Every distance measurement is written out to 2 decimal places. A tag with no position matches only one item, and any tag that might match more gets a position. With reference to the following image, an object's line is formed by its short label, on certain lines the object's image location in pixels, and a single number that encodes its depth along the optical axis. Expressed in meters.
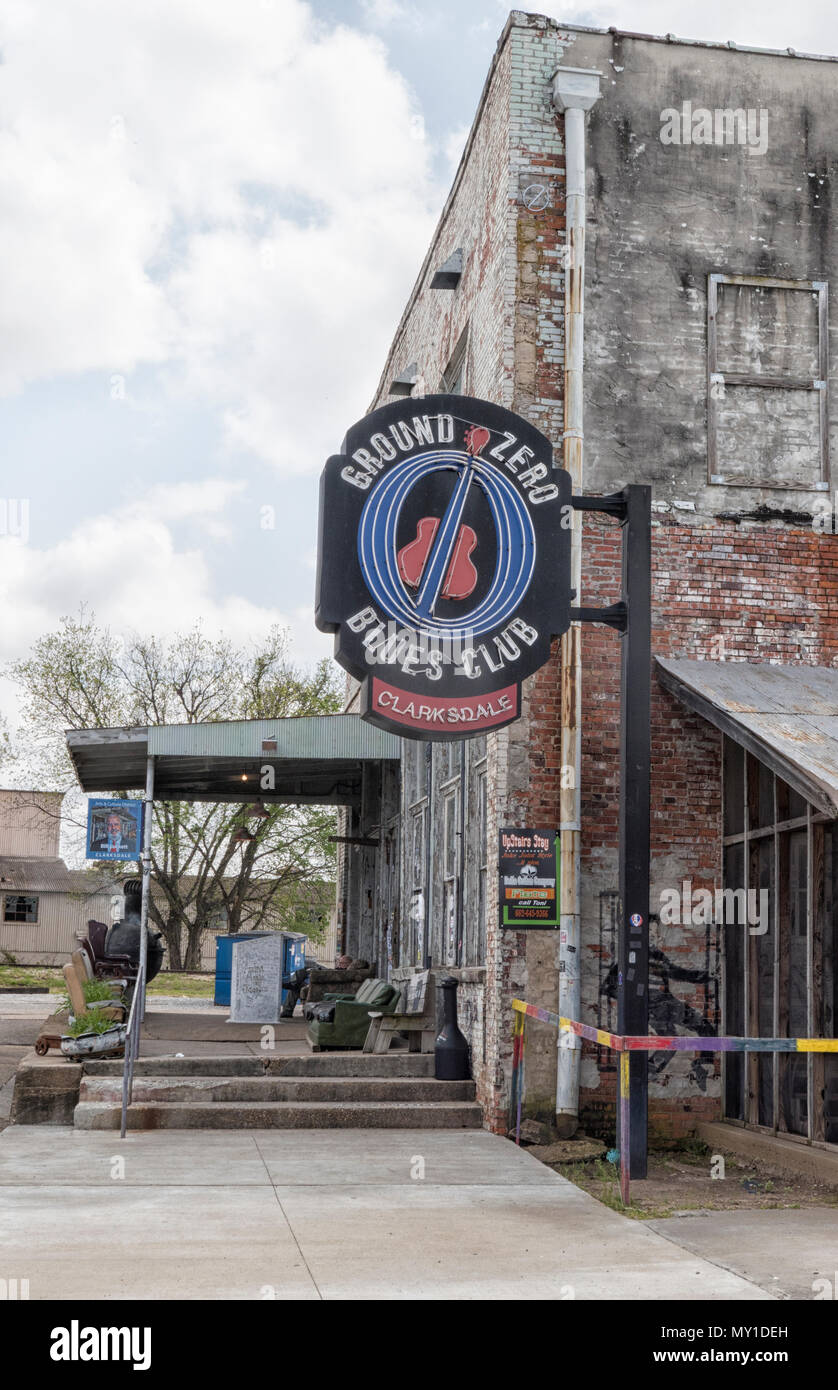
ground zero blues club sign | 9.18
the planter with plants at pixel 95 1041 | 11.84
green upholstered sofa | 12.70
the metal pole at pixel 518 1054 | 10.49
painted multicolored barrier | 8.16
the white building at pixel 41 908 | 49.03
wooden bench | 12.49
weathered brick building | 11.06
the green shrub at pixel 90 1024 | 12.11
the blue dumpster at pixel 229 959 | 21.97
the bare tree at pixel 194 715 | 37.03
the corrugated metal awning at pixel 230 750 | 15.13
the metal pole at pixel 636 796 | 9.19
